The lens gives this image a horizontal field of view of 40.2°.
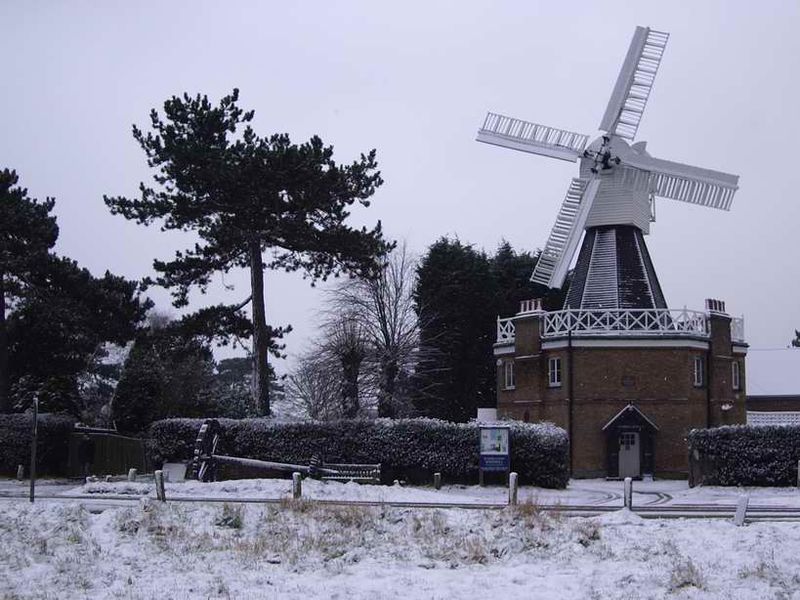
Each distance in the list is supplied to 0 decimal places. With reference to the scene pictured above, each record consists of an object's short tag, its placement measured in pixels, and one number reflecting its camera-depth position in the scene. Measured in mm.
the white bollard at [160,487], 25516
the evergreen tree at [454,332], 64812
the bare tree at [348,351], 58375
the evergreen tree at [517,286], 67688
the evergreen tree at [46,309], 45969
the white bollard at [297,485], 27219
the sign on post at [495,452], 36781
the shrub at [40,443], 41781
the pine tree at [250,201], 43250
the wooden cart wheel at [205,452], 35281
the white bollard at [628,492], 24712
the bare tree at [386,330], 60781
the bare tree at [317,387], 62125
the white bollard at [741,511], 20859
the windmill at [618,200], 49562
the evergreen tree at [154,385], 44812
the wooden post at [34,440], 25180
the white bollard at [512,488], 25172
